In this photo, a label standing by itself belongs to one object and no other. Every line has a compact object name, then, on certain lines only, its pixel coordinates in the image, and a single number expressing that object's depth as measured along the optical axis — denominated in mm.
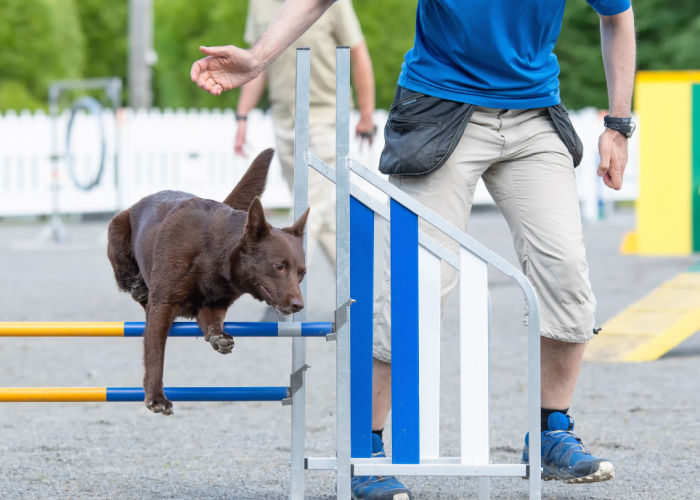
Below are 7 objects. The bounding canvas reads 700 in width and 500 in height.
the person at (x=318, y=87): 14617
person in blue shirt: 7277
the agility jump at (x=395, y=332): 6738
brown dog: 6520
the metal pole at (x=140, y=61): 45875
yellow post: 23469
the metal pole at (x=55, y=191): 28453
